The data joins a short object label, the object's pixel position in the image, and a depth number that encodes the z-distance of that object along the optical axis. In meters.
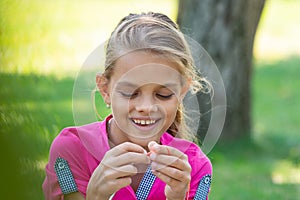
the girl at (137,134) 3.13
